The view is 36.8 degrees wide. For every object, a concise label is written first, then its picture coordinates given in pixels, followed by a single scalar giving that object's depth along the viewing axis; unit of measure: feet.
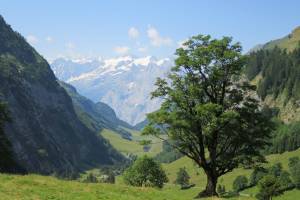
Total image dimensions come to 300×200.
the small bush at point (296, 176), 615.08
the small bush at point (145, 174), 417.08
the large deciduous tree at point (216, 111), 149.69
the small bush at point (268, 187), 539.45
